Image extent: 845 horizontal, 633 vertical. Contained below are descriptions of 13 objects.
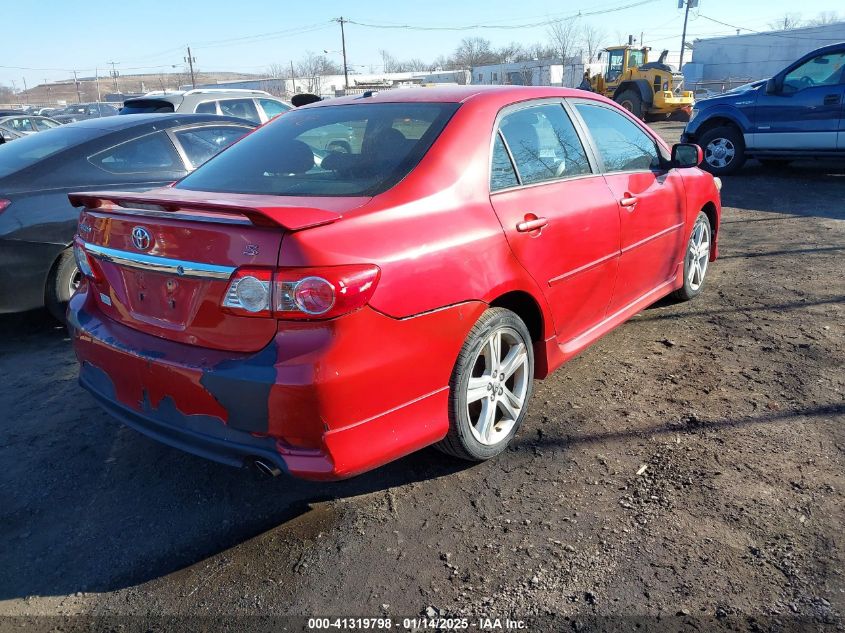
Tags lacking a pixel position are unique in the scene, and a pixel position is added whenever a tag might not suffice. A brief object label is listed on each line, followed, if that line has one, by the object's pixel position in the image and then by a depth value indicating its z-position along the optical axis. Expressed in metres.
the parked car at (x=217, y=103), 9.48
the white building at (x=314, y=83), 65.94
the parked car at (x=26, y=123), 17.88
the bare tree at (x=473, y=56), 97.38
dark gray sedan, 4.43
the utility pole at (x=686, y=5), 51.22
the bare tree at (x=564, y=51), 76.09
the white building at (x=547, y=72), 52.41
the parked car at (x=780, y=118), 9.74
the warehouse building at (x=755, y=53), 49.62
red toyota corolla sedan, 2.21
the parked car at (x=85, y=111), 30.75
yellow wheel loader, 22.75
